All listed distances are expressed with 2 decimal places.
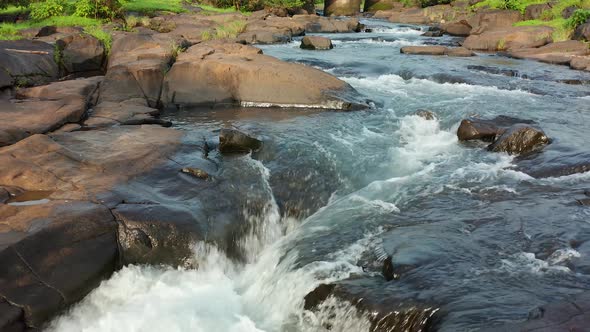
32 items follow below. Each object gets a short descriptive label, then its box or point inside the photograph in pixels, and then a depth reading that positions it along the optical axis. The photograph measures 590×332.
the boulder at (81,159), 7.12
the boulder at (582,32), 22.54
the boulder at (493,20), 29.20
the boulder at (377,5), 49.44
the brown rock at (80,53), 14.32
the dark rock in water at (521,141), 10.22
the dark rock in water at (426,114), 12.79
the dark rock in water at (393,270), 5.84
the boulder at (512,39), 24.08
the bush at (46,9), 23.27
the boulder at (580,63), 19.26
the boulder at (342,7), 46.78
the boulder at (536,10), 30.12
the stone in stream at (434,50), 22.72
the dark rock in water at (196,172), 8.20
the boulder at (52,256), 5.46
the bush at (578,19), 24.22
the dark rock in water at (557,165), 8.95
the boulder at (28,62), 12.40
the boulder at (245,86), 13.34
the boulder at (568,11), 27.89
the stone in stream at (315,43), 24.11
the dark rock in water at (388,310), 5.04
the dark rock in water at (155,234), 6.52
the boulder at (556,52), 20.77
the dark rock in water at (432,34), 30.41
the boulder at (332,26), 33.06
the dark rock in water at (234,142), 9.53
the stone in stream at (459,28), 30.94
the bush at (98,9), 24.56
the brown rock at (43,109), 9.10
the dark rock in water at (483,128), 11.27
